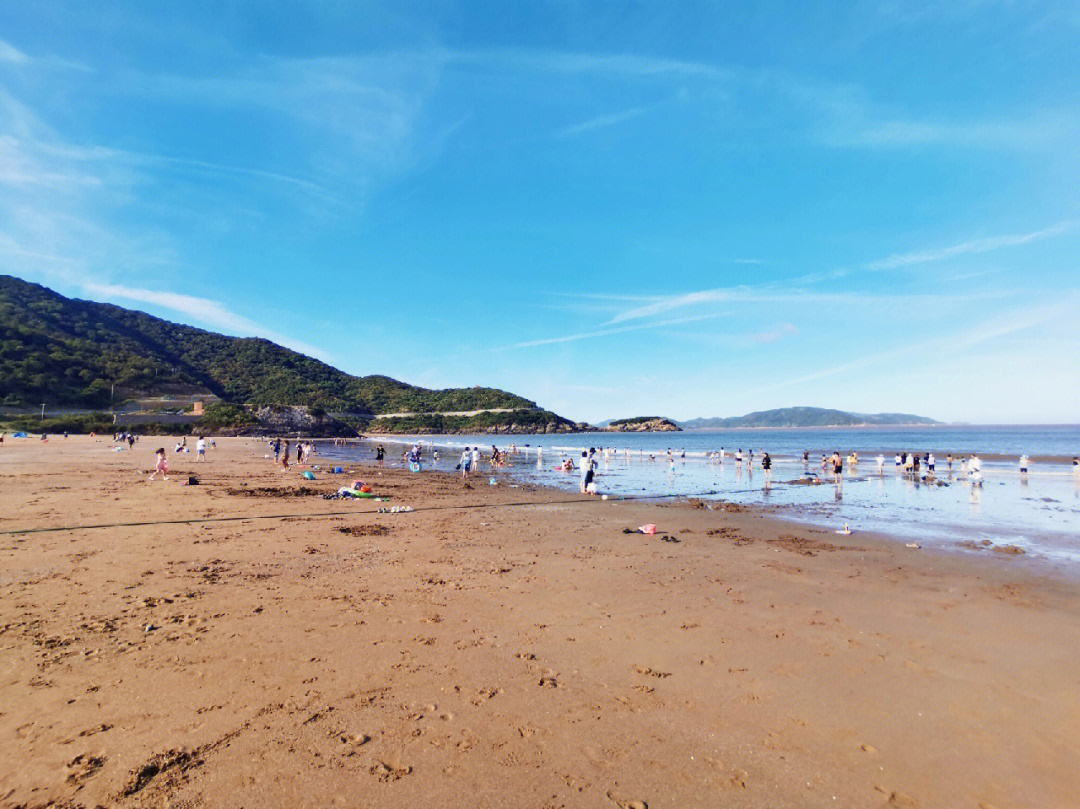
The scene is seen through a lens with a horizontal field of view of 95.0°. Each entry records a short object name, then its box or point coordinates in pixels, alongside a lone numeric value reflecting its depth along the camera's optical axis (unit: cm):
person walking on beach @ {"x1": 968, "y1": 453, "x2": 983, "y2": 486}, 2755
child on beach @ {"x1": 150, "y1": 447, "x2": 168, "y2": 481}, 2394
